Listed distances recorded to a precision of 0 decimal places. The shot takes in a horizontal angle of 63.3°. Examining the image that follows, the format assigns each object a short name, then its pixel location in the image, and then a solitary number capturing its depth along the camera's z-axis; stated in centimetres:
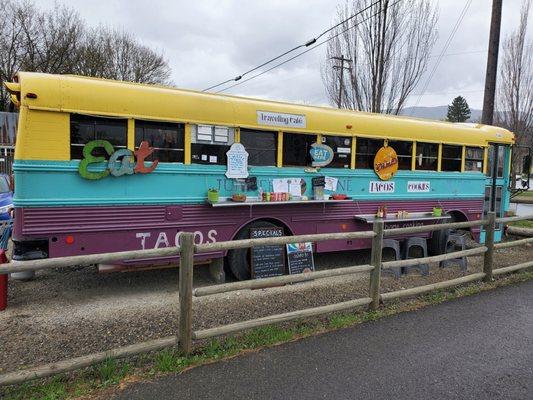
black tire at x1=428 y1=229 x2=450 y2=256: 829
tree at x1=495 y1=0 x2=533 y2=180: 1706
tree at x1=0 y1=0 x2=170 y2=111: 2647
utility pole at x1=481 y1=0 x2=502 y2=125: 1152
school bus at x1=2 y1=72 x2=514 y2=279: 498
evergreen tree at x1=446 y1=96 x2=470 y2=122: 7738
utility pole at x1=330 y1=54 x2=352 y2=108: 1493
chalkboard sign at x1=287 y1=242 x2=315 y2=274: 639
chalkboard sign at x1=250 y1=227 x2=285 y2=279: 613
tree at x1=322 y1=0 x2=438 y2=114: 1323
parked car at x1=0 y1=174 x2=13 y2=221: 938
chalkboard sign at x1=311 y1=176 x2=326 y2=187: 677
